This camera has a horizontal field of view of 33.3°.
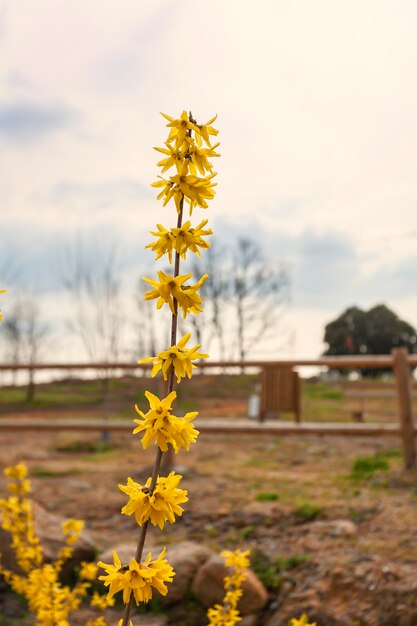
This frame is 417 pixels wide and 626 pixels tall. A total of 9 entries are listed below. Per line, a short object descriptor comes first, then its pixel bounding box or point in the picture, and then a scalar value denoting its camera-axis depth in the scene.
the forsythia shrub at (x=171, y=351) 1.58
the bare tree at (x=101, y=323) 17.73
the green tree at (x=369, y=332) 24.47
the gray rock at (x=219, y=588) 4.07
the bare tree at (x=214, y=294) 20.75
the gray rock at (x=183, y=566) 4.30
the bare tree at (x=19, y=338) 21.11
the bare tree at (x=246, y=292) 22.50
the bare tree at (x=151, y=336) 20.61
